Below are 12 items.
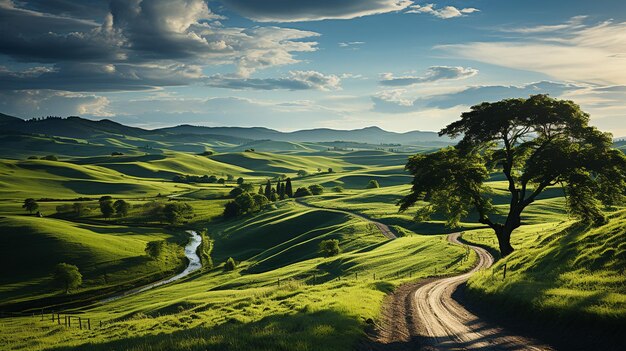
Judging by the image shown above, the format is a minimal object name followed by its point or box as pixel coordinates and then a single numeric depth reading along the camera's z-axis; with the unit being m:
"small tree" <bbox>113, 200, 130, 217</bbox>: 173.62
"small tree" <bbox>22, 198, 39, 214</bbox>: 166.50
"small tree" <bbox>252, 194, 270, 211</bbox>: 179.80
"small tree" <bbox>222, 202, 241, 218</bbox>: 174.00
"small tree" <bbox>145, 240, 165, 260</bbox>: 118.15
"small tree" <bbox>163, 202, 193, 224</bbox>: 164.75
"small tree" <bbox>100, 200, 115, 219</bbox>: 167.12
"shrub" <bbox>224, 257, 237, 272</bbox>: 98.94
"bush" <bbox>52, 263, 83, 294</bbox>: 92.94
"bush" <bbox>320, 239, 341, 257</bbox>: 85.50
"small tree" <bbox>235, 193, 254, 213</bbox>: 175.00
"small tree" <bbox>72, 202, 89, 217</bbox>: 174.62
